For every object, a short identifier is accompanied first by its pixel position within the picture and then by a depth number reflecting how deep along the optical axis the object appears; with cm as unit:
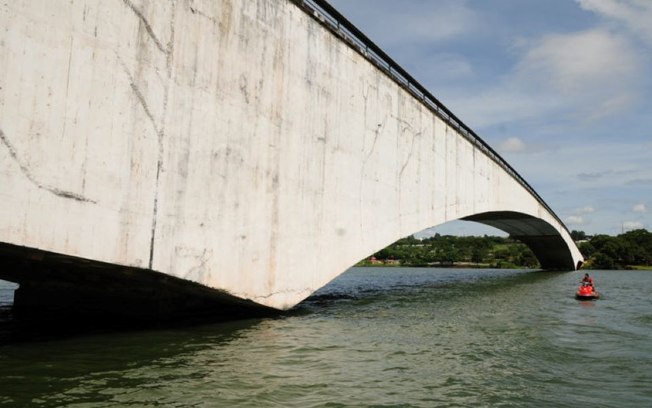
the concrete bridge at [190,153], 801
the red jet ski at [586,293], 2406
